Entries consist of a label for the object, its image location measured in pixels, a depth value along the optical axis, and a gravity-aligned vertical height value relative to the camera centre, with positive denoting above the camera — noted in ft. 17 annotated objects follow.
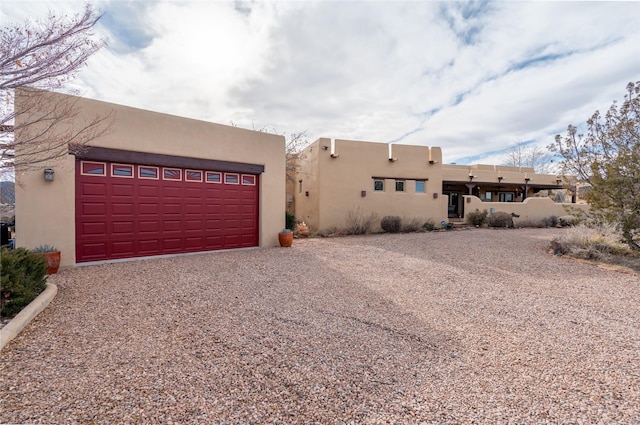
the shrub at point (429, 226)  48.10 -2.64
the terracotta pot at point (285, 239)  31.65 -3.15
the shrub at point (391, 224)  45.78 -2.14
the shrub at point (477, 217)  52.95 -1.18
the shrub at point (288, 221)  37.68 -1.39
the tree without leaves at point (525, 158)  117.60 +22.49
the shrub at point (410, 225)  47.16 -2.40
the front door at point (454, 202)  75.10 +2.29
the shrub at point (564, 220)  55.36 -1.82
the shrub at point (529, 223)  55.82 -2.39
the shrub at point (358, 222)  44.86 -1.81
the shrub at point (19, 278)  11.76 -3.10
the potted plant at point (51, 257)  19.11 -3.13
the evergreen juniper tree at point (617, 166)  24.59 +4.05
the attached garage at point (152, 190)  20.67 +1.72
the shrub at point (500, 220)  52.06 -1.67
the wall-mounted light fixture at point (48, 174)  20.20 +2.56
